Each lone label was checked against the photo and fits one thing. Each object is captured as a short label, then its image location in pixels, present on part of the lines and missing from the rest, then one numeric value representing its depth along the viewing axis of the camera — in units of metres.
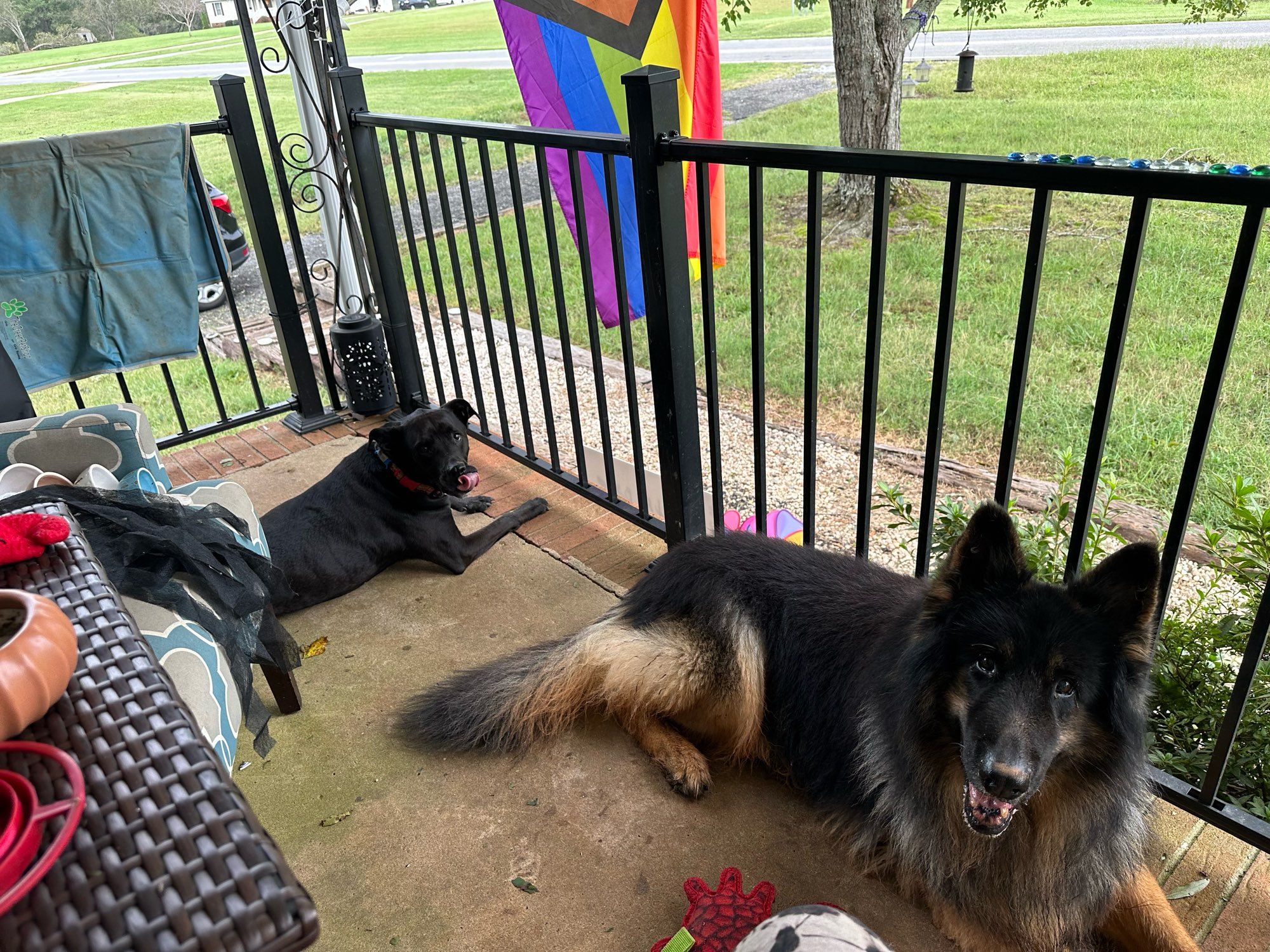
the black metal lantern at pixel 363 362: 3.96
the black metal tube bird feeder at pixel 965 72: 11.53
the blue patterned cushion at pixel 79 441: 2.06
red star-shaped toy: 1.72
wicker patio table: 0.71
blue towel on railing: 3.06
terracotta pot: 0.84
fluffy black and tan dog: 1.40
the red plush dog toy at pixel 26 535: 1.20
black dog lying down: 2.87
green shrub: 1.87
